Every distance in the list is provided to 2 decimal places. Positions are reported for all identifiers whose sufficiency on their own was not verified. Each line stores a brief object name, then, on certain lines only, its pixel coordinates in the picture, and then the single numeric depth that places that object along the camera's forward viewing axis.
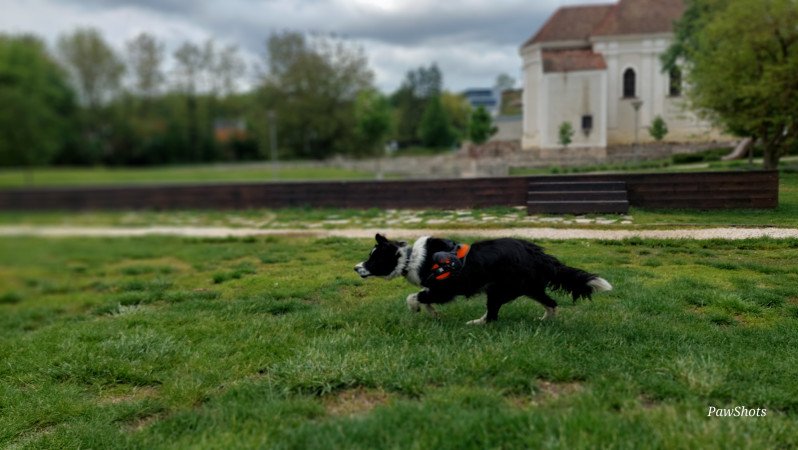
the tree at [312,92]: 50.09
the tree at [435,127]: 55.97
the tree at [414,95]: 76.06
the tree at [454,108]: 46.38
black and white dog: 4.61
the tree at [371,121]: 49.19
